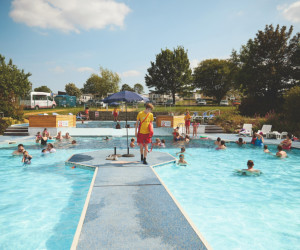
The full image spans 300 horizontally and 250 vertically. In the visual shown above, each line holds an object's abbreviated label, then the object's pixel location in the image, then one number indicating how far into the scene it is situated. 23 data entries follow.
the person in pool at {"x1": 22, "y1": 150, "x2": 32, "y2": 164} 9.81
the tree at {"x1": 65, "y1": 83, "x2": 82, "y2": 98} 90.81
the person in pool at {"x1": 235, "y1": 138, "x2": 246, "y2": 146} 13.83
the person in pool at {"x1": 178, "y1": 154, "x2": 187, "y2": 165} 9.54
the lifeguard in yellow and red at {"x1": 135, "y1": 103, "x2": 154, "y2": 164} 7.46
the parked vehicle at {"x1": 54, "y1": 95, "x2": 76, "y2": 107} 47.12
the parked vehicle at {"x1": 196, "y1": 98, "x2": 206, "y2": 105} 57.92
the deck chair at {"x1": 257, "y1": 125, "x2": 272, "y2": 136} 17.02
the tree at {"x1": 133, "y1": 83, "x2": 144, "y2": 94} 155.06
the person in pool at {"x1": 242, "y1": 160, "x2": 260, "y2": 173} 8.59
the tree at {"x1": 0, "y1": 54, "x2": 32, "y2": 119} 19.74
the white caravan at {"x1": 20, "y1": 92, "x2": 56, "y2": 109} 36.72
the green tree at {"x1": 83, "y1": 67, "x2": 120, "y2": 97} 51.34
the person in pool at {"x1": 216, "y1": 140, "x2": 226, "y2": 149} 12.99
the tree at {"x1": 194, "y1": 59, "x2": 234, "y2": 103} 65.75
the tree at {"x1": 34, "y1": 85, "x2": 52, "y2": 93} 136.40
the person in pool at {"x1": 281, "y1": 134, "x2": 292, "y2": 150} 12.30
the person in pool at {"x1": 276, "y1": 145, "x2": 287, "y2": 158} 11.29
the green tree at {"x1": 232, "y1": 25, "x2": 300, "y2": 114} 29.83
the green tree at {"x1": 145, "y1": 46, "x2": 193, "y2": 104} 51.41
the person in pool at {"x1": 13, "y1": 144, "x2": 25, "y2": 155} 11.11
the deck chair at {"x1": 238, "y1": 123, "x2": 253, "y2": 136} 17.86
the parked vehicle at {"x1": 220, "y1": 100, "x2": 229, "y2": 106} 59.02
